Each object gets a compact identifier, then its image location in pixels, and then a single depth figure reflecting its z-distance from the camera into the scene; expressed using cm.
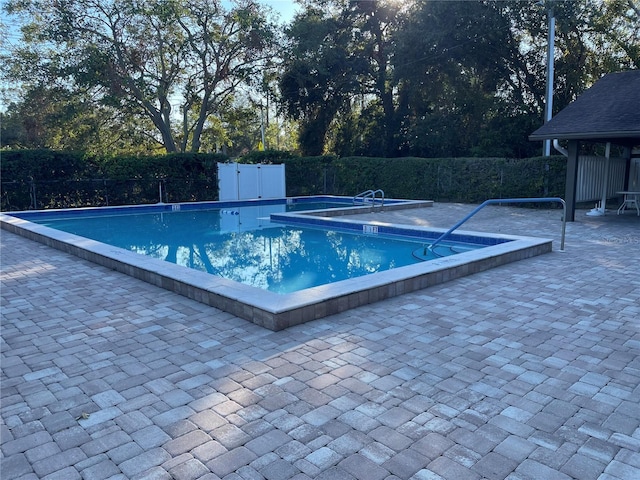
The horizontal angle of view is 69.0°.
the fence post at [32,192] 1545
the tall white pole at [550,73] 1619
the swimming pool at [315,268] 429
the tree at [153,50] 1945
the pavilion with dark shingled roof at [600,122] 1104
